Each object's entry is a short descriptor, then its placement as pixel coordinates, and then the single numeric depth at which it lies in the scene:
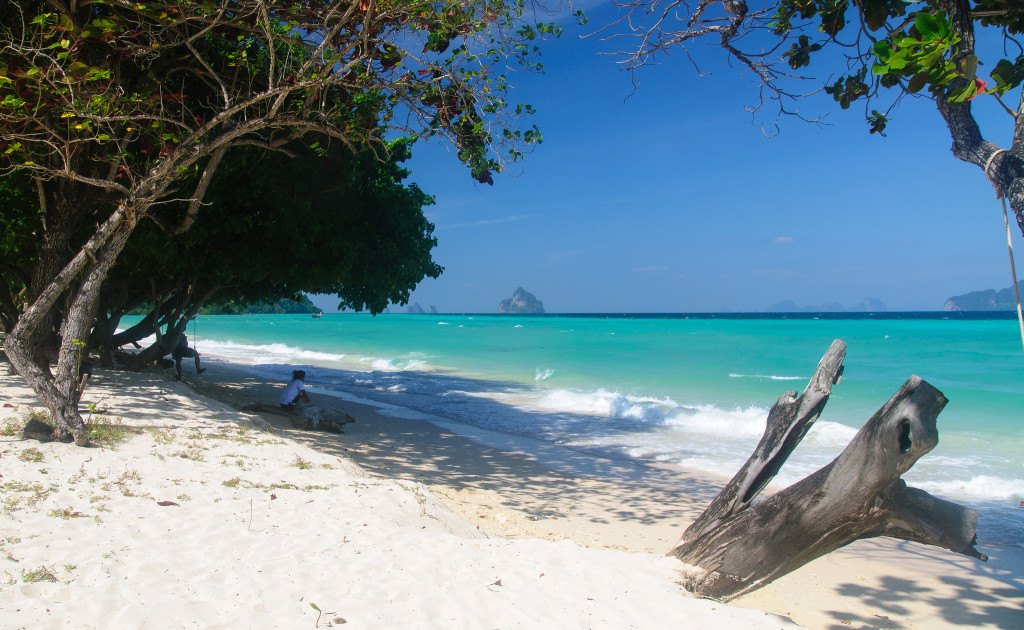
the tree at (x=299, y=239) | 9.80
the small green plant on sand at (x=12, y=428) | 5.59
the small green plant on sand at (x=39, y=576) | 3.06
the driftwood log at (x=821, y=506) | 2.91
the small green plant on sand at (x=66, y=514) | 3.95
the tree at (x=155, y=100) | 6.00
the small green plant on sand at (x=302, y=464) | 5.94
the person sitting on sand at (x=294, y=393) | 10.64
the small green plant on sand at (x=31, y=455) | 4.93
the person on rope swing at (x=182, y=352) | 13.82
